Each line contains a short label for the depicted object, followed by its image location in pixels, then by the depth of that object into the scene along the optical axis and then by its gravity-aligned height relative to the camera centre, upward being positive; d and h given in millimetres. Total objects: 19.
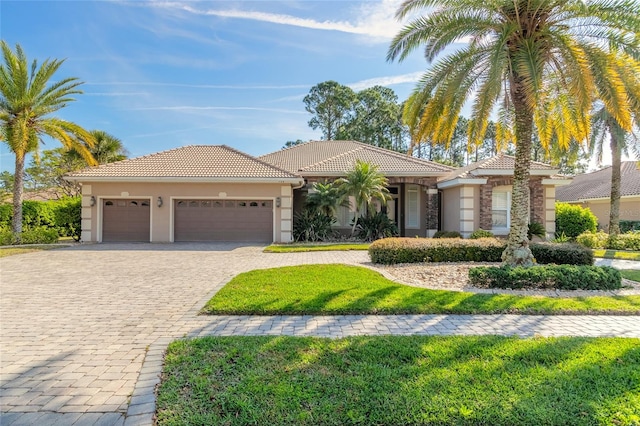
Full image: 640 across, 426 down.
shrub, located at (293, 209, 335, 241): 17766 -733
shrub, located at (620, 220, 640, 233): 22100 -673
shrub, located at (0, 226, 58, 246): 15936 -1315
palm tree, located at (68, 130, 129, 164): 22703 +4320
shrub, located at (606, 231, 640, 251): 15430 -1260
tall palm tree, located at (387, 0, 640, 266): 7828 +3841
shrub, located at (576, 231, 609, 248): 16281 -1233
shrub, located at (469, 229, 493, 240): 15625 -959
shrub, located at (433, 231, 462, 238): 16922 -1070
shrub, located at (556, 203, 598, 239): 19391 -426
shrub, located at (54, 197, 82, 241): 18203 -379
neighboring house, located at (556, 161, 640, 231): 23797 +1787
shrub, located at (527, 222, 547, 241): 16438 -826
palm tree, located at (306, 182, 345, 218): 17500 +758
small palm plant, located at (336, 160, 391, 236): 16719 +1443
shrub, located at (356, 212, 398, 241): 18047 -773
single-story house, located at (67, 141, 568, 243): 17172 +762
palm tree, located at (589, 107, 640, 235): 17094 +3650
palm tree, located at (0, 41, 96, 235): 16047 +5227
